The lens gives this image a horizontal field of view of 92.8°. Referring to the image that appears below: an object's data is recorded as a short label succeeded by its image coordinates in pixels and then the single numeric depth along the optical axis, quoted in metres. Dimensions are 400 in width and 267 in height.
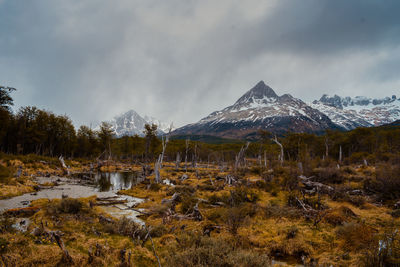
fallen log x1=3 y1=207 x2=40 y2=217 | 11.90
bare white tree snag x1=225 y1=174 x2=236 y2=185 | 27.28
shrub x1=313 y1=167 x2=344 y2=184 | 23.61
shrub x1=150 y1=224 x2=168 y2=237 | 10.07
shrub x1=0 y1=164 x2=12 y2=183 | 15.01
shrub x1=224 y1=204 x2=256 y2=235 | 10.70
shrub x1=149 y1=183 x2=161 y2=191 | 24.41
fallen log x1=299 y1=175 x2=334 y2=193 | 19.06
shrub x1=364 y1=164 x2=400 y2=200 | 16.31
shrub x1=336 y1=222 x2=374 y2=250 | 8.22
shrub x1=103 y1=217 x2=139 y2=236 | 9.98
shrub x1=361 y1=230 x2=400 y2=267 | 5.87
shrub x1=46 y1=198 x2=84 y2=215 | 12.30
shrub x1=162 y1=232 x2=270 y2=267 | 5.56
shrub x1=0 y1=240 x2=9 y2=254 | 5.61
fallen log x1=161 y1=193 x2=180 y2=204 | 16.85
